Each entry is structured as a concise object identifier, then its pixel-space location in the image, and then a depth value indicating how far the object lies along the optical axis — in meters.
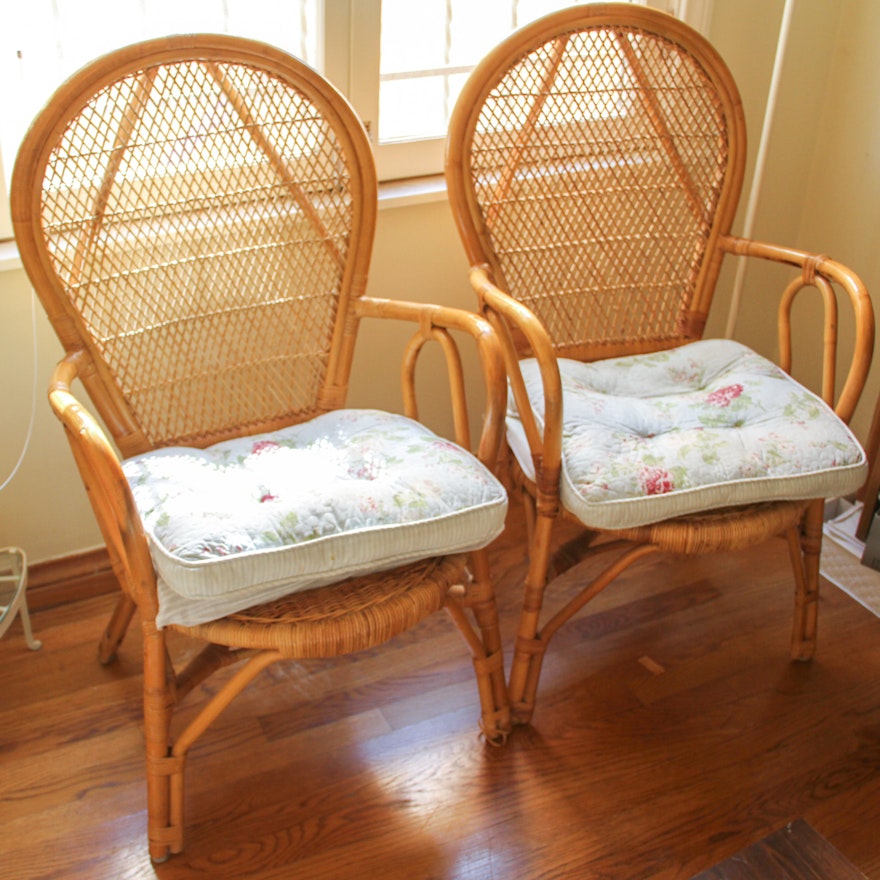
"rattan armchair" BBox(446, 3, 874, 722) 1.54
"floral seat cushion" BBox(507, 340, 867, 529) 1.50
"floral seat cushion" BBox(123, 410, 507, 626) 1.28
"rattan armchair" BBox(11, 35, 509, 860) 1.32
